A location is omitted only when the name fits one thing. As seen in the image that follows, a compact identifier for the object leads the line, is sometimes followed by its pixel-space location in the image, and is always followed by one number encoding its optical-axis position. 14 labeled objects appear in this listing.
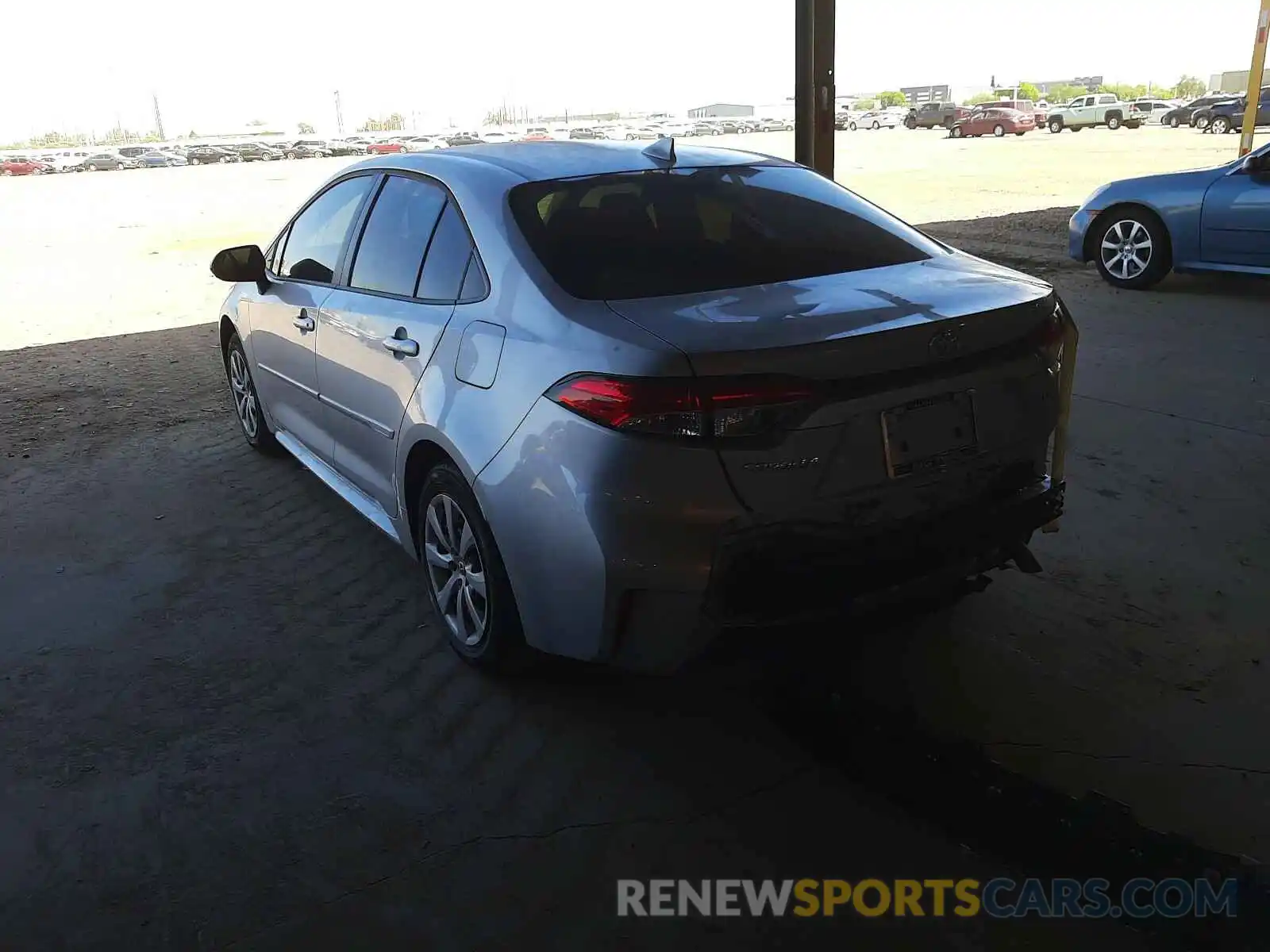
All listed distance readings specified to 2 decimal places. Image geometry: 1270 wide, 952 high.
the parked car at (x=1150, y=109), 47.20
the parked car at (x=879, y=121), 60.66
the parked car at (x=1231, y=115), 35.75
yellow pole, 18.44
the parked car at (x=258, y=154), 57.22
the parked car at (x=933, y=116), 54.00
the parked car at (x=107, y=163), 55.76
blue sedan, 8.26
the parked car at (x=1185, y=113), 42.98
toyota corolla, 2.45
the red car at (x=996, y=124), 44.53
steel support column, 8.80
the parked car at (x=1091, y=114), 45.97
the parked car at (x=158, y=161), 55.06
